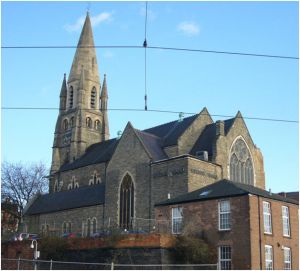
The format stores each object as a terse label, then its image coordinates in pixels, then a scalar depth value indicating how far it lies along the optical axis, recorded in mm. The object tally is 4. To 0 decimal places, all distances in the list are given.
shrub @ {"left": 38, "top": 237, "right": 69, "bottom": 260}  29906
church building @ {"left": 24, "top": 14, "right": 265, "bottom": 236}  38812
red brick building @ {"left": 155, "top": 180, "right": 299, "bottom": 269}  25984
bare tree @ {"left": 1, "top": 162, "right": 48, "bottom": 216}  63375
